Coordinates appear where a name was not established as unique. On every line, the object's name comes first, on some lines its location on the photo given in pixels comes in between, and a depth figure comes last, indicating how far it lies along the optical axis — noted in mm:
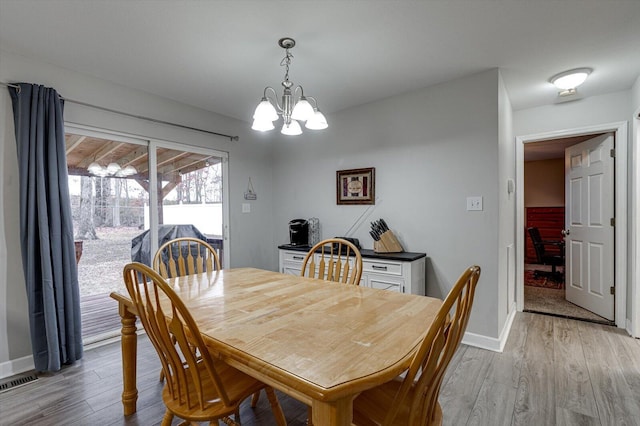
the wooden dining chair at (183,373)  1052
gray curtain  2229
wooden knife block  3031
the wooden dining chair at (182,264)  2174
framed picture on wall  3344
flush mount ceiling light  2557
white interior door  3180
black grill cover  3051
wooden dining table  812
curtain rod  2465
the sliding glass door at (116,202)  2713
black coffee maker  3717
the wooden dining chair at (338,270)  2043
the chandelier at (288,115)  1803
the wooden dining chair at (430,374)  847
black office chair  4855
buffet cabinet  2689
